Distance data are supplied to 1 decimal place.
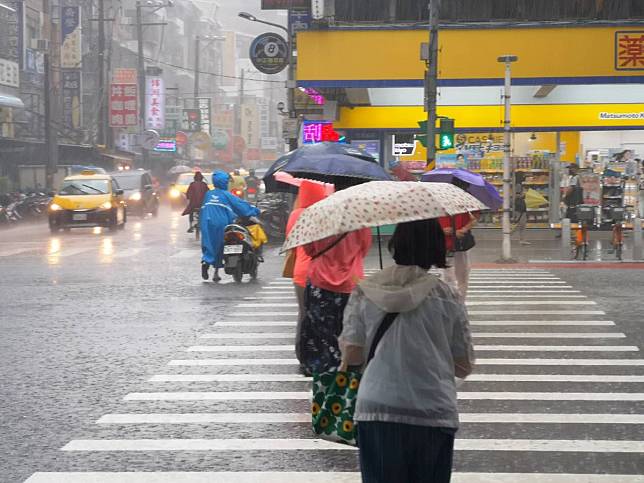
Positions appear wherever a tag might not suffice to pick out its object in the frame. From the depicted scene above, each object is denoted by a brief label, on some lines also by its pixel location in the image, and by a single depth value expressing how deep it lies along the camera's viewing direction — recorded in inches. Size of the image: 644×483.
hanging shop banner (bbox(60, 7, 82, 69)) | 2082.9
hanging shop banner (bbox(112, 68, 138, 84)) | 2404.0
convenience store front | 1258.0
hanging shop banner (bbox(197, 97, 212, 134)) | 3378.4
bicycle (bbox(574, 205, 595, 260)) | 892.6
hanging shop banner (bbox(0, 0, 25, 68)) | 1813.5
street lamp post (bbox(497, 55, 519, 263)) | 882.2
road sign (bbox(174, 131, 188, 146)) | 3201.0
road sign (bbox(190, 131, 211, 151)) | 3267.7
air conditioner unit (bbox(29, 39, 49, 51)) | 2007.9
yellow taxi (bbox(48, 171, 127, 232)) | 1275.8
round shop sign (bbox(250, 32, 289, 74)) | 1402.8
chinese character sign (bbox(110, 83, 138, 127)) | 2313.0
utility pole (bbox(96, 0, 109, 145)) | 2020.2
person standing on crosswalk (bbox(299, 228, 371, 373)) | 282.0
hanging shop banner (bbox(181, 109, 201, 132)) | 3314.5
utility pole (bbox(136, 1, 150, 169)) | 2346.2
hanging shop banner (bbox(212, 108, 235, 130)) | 4409.5
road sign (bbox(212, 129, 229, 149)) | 4074.8
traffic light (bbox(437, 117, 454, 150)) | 950.4
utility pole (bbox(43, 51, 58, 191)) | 1689.6
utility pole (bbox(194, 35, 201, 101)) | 3164.9
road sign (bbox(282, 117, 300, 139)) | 1365.7
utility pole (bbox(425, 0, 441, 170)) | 900.0
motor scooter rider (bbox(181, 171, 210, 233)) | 1034.7
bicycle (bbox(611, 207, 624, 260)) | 884.6
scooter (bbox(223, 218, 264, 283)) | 709.3
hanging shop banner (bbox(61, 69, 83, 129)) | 2126.0
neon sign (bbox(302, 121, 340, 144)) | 1272.1
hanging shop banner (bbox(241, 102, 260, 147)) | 5009.1
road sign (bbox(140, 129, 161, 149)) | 2432.3
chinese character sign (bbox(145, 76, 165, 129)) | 2839.6
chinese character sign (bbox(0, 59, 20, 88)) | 1718.6
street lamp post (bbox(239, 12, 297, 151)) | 1326.3
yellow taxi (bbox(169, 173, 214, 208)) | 1881.2
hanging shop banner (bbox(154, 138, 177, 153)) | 2977.4
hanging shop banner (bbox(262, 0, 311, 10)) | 1327.5
